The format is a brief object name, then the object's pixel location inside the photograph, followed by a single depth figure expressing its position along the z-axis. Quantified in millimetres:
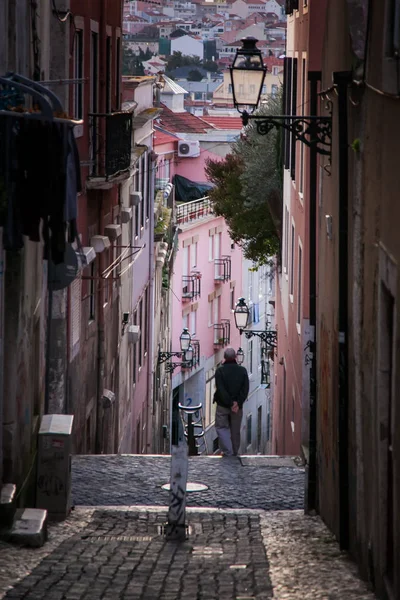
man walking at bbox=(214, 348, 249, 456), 18062
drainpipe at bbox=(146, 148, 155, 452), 32594
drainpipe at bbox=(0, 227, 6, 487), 9844
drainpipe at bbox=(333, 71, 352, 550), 10508
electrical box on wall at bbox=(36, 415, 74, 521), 12094
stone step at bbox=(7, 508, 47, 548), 10336
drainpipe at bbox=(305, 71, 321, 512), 13195
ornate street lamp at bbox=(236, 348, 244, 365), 38350
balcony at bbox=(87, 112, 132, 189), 20359
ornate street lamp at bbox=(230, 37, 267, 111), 12714
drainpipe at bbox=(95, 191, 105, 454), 22109
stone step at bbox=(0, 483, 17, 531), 10234
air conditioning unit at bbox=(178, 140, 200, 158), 54516
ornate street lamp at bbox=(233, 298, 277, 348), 29500
